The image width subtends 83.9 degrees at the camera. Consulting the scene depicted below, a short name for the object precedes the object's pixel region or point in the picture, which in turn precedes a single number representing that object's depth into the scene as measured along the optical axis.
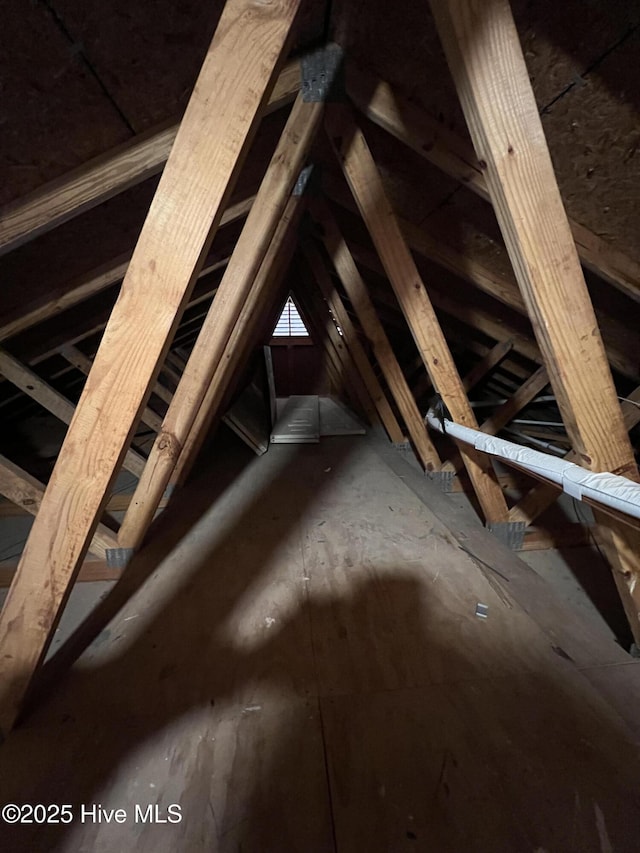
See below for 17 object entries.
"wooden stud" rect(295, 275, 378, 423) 4.24
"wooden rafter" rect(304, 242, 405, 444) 3.47
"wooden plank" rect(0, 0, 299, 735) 0.63
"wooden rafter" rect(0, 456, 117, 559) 1.66
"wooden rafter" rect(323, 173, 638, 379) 1.90
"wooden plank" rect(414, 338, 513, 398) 2.92
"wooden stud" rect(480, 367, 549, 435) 2.83
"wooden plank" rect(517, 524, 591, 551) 2.26
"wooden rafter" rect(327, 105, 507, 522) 1.56
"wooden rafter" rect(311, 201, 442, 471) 2.62
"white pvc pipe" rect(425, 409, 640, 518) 0.83
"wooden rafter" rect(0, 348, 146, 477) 2.27
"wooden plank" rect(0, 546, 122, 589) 1.77
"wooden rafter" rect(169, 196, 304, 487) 2.18
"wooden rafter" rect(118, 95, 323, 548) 1.57
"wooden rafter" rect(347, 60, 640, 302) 1.28
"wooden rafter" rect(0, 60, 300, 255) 1.11
